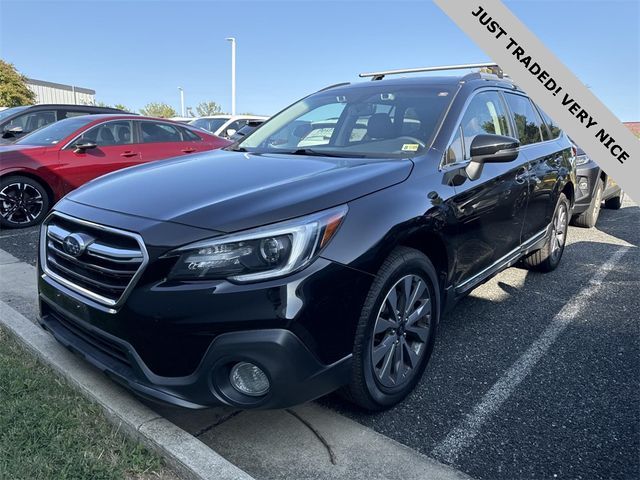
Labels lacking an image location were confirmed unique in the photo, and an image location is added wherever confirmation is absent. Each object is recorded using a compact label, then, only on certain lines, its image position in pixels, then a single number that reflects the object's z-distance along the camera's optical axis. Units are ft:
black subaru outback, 6.30
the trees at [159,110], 196.34
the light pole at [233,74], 102.53
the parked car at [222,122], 44.68
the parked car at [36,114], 28.58
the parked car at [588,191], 22.03
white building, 129.70
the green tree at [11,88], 101.55
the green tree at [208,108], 219.00
